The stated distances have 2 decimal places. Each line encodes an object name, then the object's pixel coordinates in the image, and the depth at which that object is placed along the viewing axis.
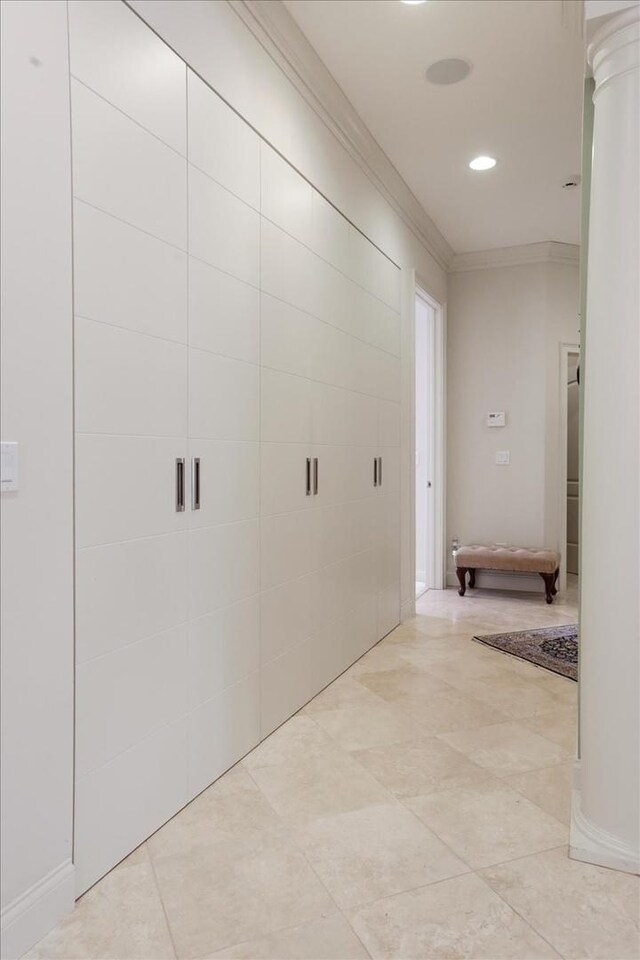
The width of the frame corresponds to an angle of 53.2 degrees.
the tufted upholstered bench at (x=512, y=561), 5.19
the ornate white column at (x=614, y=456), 1.79
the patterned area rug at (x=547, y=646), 3.68
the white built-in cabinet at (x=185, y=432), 1.72
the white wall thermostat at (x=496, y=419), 5.80
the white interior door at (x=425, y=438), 5.72
